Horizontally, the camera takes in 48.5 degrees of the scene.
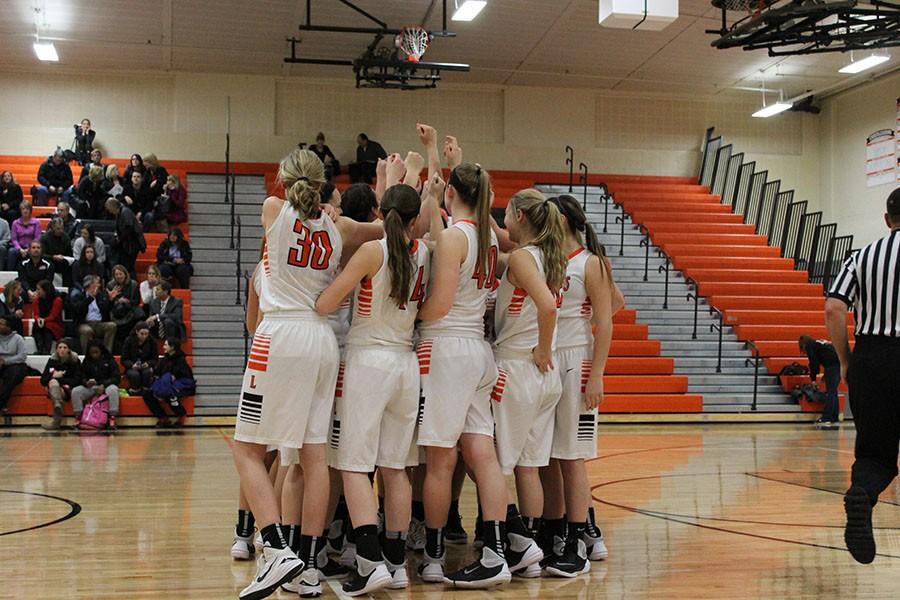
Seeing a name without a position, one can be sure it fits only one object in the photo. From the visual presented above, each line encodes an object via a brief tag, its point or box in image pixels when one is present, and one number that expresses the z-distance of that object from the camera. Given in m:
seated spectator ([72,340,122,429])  13.37
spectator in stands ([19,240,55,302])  15.13
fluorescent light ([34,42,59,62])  16.84
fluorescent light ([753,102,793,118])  20.36
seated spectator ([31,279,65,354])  14.49
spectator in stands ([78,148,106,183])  17.44
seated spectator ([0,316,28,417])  13.61
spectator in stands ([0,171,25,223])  16.92
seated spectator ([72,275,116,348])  14.49
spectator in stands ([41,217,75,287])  15.46
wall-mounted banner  20.47
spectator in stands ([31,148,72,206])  18.14
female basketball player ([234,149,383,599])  4.35
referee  4.68
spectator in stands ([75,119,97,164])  18.78
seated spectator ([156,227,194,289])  16.39
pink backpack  13.21
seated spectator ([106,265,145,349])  14.59
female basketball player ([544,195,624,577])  5.00
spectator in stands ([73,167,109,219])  17.34
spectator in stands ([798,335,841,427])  14.96
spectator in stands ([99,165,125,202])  17.25
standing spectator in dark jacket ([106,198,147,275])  16.02
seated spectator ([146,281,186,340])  14.24
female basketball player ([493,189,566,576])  4.78
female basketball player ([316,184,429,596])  4.47
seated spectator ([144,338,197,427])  13.62
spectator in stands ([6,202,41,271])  16.22
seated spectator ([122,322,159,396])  13.80
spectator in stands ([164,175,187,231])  17.86
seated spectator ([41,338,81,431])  13.29
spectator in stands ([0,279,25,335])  14.31
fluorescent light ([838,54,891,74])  16.16
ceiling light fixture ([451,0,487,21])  13.07
